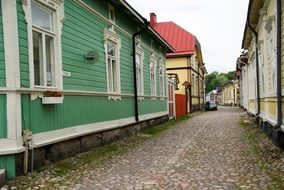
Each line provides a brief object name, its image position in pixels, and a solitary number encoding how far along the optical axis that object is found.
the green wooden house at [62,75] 4.39
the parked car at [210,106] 29.86
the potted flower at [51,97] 5.03
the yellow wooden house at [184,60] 23.20
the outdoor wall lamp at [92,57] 6.65
